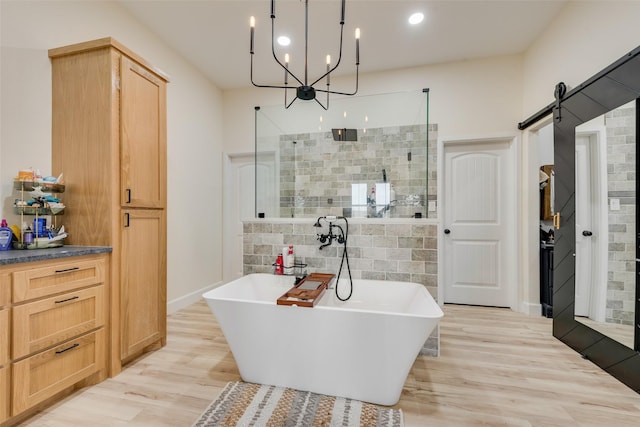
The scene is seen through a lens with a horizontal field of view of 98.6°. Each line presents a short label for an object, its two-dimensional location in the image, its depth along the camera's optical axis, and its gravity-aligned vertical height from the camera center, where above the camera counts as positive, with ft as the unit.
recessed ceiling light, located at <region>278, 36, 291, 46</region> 9.10 +5.78
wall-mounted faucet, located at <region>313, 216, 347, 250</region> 7.44 -0.62
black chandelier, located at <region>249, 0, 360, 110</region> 5.38 +2.37
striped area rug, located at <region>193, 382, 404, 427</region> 4.57 -3.48
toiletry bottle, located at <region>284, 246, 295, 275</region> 7.59 -1.38
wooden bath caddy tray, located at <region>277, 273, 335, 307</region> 5.14 -1.66
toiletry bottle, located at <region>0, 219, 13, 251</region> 5.09 -0.44
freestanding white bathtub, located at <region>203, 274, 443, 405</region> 4.71 -2.41
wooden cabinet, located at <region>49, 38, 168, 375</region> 5.76 +1.15
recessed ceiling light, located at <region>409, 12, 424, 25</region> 7.96 +5.76
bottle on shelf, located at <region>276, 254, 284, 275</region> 7.64 -1.47
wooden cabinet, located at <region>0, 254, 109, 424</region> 4.26 -2.04
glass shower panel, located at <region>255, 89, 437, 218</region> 8.32 +1.83
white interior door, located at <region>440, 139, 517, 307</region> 10.23 -0.37
